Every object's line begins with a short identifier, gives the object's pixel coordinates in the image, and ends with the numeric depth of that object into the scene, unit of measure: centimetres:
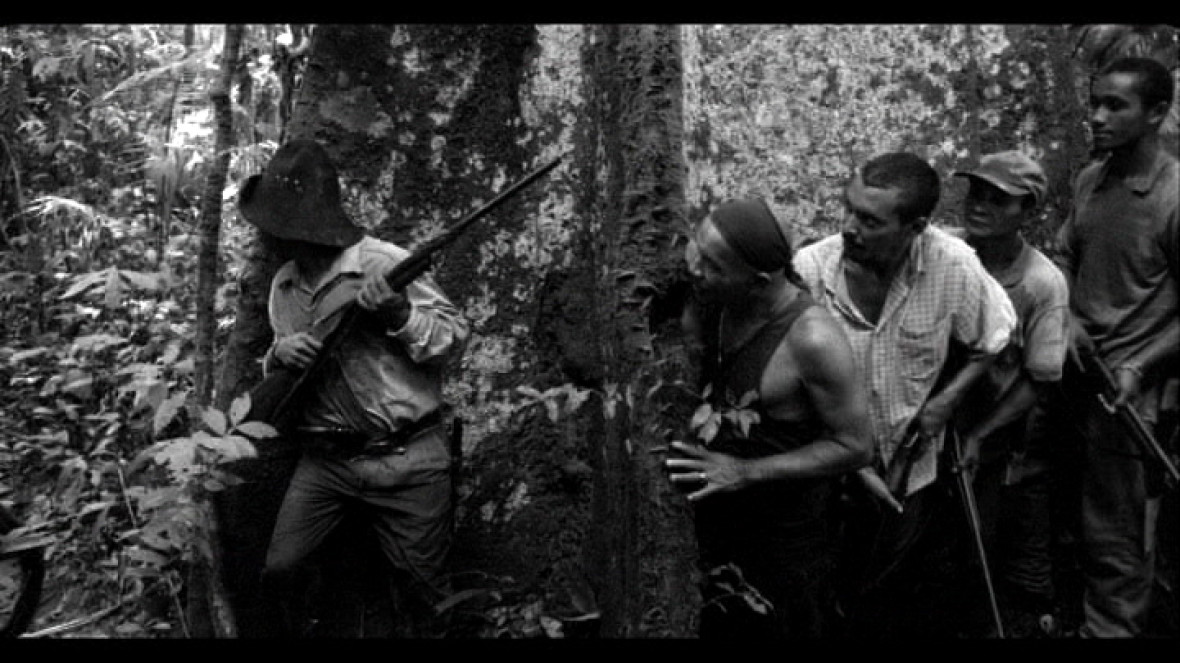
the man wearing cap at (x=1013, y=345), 512
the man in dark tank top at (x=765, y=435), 424
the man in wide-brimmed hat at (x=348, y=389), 480
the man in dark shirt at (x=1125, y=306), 503
